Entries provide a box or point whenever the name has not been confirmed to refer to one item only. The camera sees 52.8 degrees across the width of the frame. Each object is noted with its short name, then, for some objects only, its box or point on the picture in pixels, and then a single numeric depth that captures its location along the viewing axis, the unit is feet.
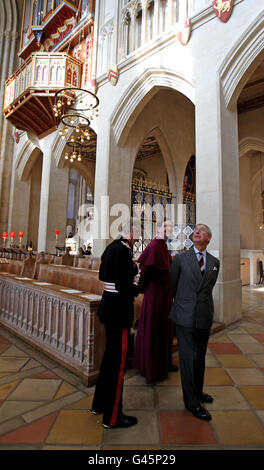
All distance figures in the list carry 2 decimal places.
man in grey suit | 6.46
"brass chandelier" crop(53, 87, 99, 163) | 26.05
